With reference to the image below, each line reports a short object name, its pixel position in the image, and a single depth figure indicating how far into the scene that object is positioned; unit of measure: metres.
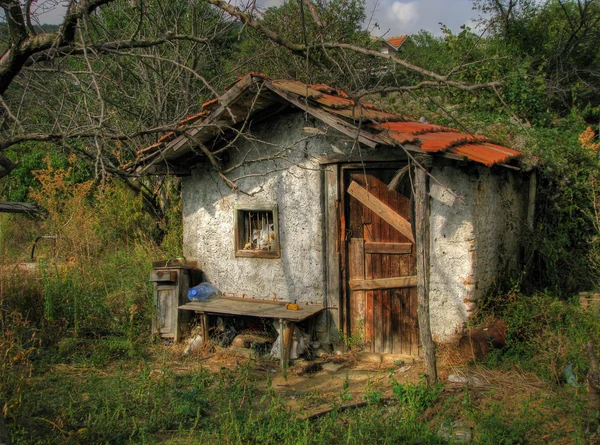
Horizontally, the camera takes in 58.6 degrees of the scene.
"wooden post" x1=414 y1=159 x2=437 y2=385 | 5.36
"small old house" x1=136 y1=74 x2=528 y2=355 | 6.27
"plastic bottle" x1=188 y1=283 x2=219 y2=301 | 7.67
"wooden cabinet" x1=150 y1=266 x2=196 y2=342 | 7.59
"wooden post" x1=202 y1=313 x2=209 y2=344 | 7.40
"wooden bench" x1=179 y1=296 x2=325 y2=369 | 6.65
